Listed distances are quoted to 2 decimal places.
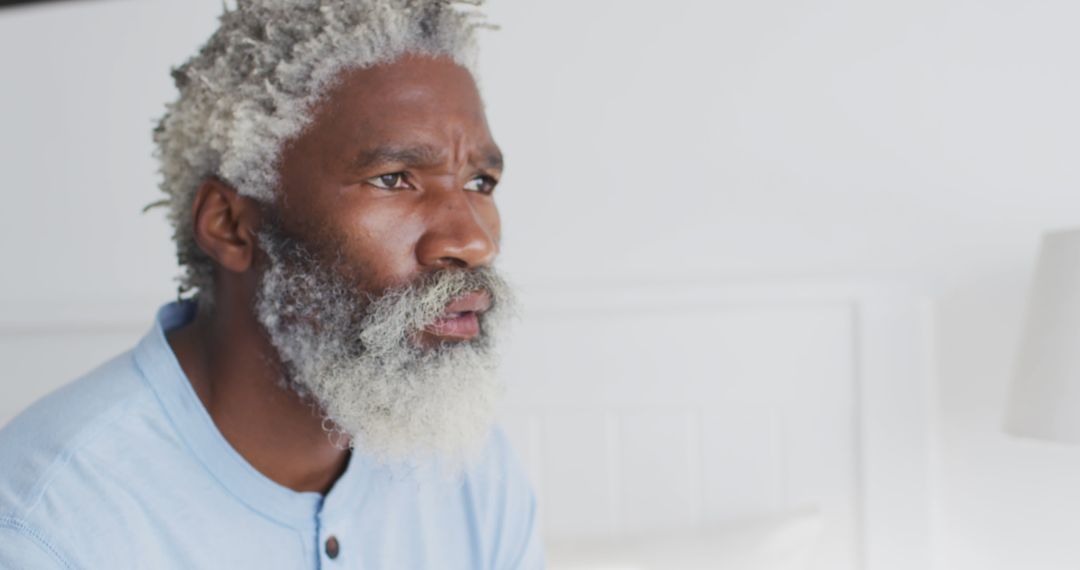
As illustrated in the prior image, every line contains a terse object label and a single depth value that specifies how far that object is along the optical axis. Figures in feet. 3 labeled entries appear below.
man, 3.40
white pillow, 5.17
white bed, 5.30
